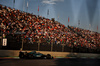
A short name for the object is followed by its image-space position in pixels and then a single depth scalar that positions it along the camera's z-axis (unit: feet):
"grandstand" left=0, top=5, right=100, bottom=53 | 73.36
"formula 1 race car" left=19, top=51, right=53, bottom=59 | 68.54
